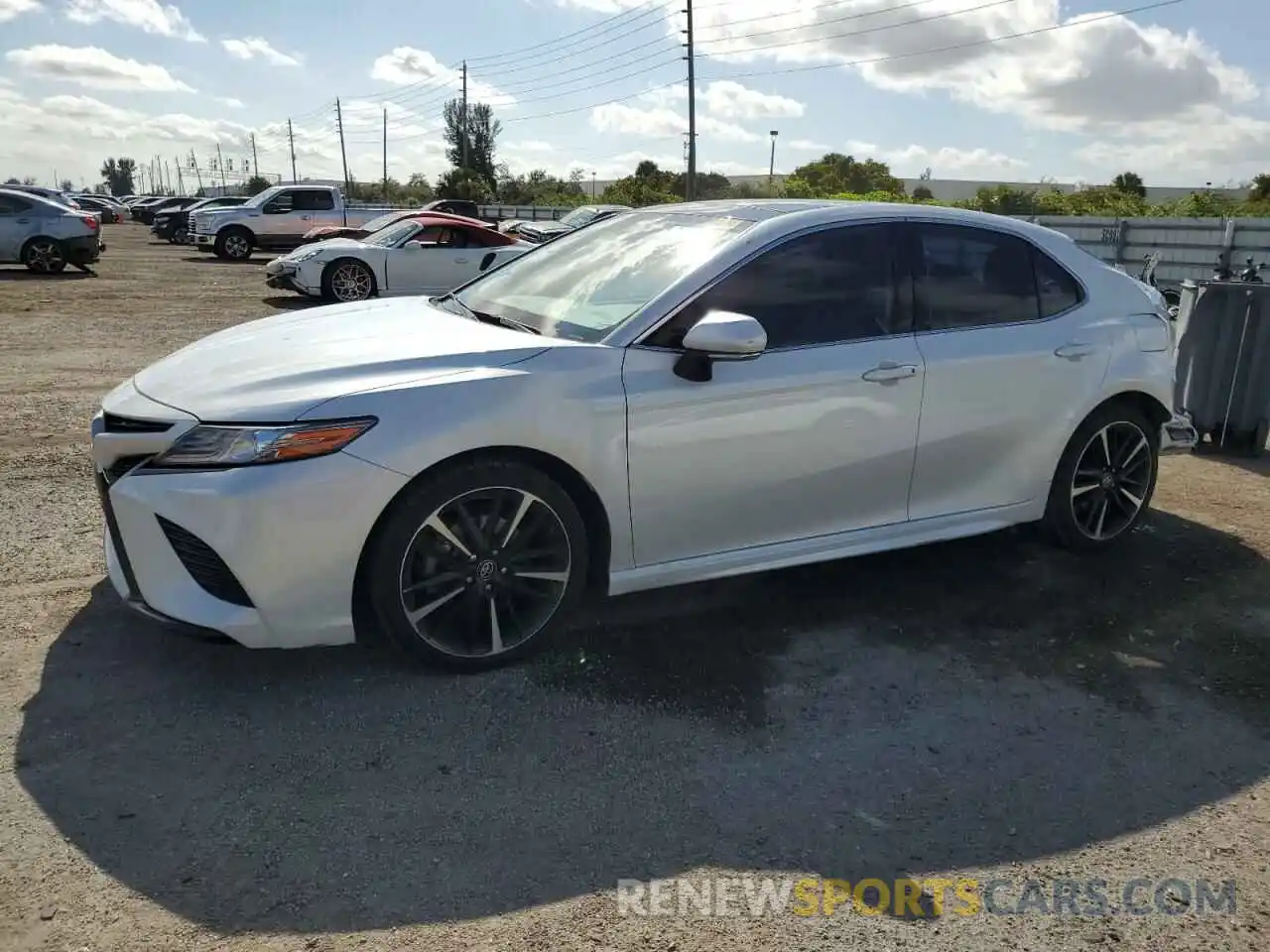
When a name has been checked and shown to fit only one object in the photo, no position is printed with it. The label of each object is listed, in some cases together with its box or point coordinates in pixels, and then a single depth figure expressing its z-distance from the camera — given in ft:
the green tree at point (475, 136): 275.80
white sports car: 51.21
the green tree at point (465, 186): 208.03
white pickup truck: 84.89
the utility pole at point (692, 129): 138.31
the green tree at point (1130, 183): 174.81
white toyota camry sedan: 10.51
